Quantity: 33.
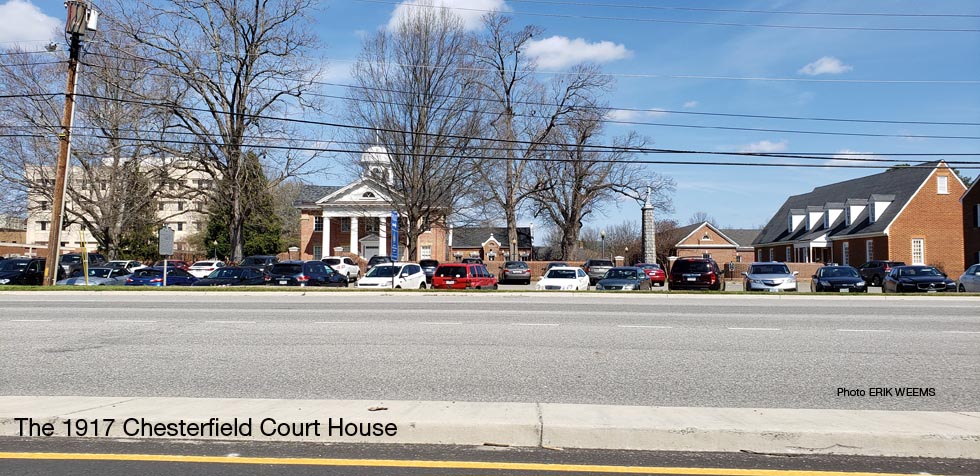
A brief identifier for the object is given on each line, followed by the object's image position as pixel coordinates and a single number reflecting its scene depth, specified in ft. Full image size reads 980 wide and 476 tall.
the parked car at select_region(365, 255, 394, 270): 155.84
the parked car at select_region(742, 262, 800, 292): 92.58
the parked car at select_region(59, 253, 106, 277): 127.33
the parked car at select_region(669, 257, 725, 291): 99.30
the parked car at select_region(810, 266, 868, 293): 93.61
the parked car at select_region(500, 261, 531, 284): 144.36
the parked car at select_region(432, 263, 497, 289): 100.22
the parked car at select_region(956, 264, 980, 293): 95.25
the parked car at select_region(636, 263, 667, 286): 133.90
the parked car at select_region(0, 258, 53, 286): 107.45
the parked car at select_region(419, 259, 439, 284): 131.38
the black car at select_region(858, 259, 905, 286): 128.36
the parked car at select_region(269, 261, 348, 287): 101.30
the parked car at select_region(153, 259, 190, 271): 129.88
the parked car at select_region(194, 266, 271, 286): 101.55
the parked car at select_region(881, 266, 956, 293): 92.48
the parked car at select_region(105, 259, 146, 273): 130.69
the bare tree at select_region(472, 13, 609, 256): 162.50
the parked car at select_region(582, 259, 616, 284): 139.54
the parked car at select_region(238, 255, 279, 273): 137.49
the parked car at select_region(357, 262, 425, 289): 97.04
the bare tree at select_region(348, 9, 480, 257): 131.44
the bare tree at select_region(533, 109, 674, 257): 182.50
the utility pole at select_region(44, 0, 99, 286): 82.38
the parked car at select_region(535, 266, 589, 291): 97.71
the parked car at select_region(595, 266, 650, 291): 95.50
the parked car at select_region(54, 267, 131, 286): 108.47
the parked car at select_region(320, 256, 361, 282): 145.45
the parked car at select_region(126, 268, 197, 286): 103.45
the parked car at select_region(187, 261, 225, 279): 149.18
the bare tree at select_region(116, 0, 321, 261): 123.75
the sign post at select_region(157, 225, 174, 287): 100.22
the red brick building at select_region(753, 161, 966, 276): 165.27
